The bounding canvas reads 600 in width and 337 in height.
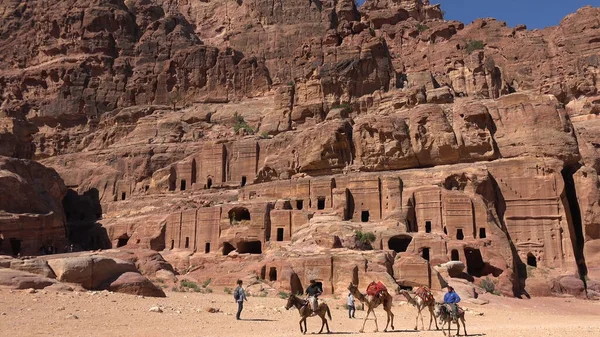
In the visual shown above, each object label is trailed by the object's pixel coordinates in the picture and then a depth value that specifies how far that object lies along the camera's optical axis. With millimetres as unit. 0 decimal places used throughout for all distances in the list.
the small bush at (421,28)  100438
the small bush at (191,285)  37072
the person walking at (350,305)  25455
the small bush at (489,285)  40656
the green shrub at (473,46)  84594
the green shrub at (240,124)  77194
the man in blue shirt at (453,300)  19109
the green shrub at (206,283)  39919
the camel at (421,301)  21528
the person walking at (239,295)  22250
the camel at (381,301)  20656
